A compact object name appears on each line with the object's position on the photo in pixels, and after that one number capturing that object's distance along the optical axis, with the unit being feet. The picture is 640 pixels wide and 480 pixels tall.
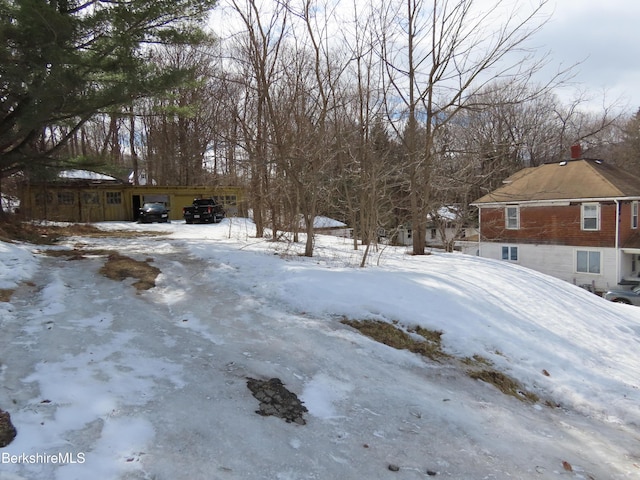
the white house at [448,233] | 76.61
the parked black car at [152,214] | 79.87
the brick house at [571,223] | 67.41
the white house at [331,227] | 94.63
